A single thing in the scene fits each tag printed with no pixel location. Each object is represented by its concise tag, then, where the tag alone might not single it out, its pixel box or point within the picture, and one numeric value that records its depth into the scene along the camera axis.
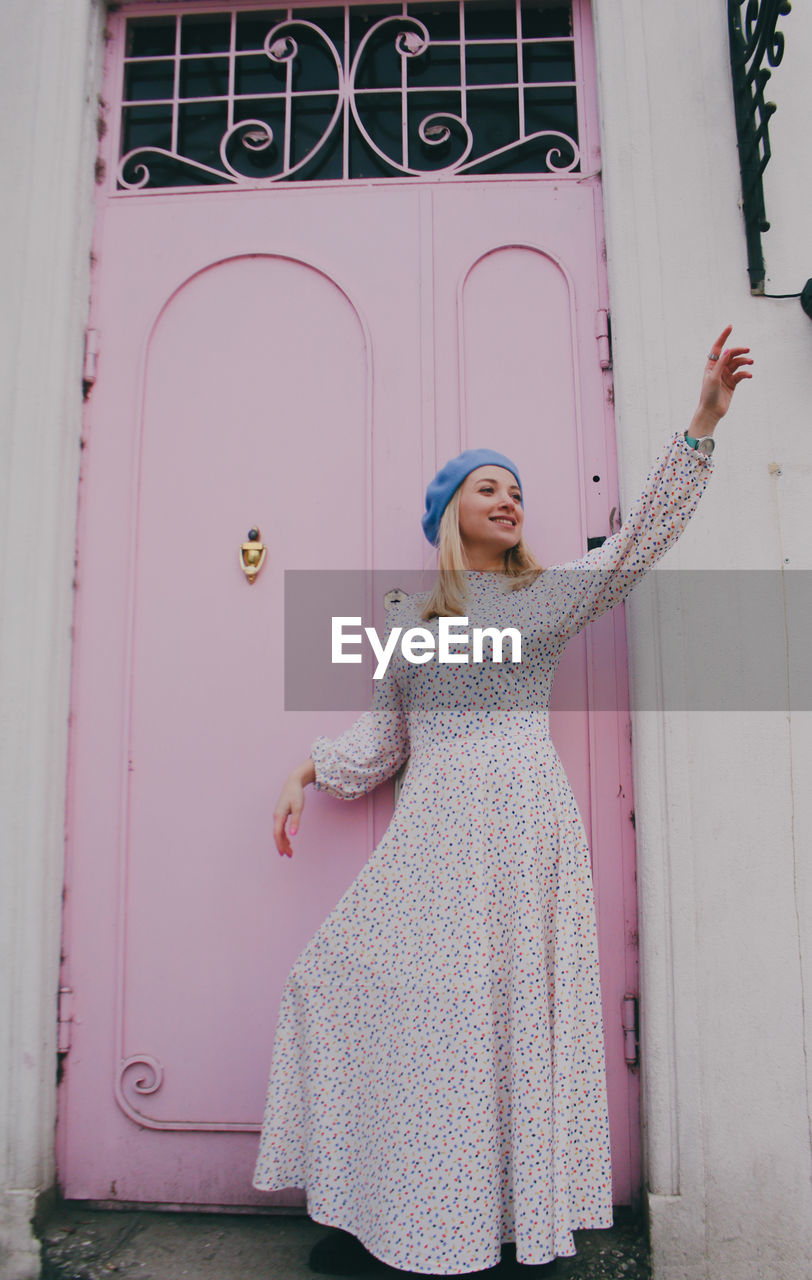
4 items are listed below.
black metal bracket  2.12
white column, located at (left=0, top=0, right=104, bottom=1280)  2.13
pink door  2.21
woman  1.74
